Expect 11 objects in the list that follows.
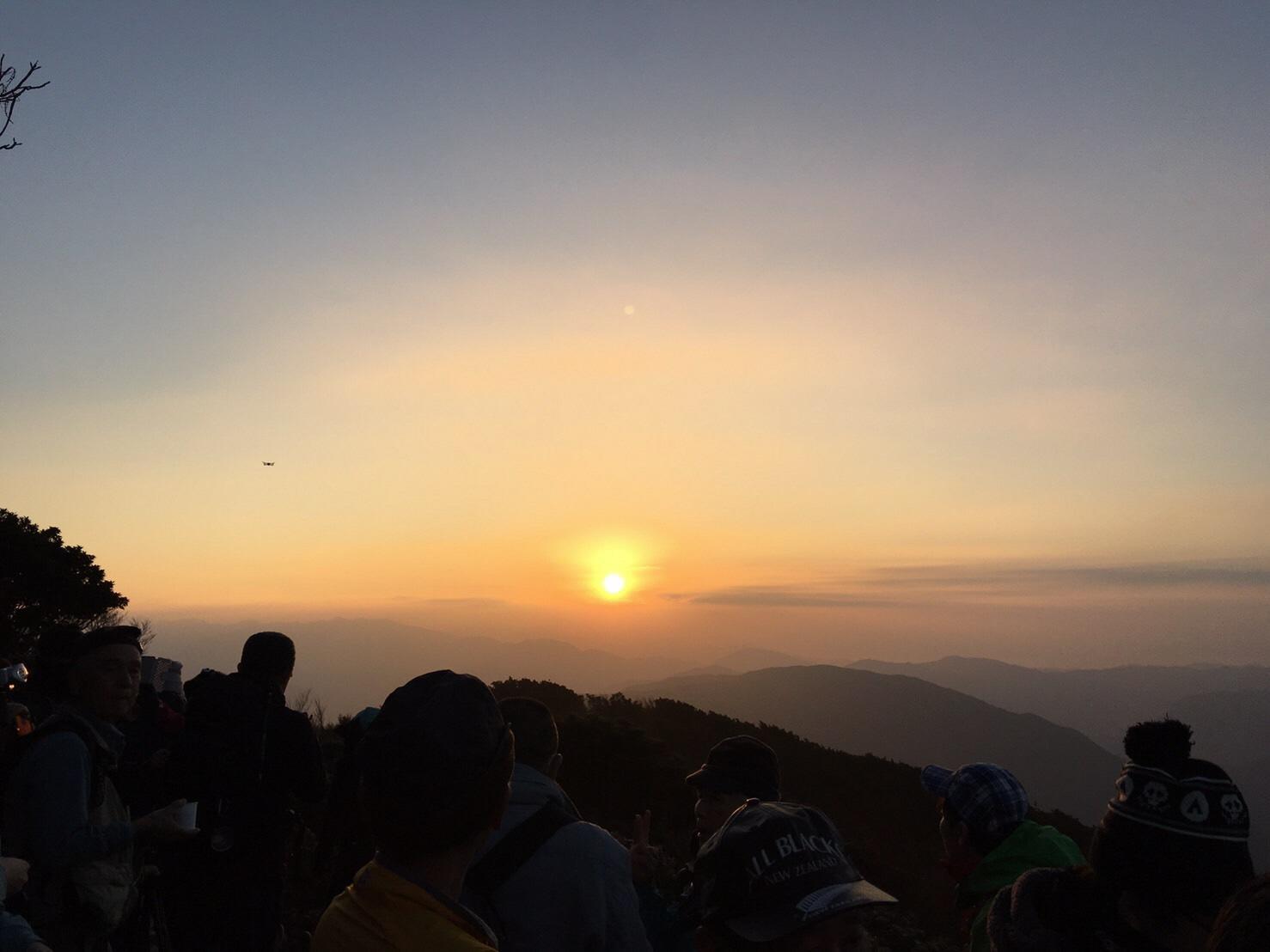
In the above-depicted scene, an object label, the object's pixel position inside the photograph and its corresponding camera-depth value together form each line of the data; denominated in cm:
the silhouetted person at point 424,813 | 188
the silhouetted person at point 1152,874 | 218
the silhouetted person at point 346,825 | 482
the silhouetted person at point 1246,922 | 157
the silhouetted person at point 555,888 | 282
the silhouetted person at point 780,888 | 218
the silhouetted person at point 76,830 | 384
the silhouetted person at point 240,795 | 469
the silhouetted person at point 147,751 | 461
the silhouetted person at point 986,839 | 324
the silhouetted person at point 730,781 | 386
